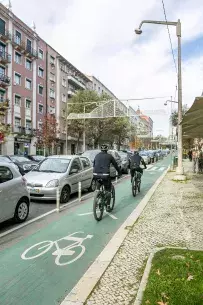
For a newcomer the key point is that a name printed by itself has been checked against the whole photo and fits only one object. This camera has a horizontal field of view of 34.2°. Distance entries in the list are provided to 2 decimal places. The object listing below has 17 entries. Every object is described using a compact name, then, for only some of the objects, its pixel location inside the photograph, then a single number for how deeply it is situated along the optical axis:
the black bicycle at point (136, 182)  12.08
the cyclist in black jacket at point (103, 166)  8.21
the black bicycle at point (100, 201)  7.79
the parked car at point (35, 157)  24.42
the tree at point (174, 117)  40.35
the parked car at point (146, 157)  36.25
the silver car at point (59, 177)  10.45
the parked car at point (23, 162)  18.56
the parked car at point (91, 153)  19.48
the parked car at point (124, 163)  22.56
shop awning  8.12
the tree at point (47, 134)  43.06
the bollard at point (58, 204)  9.15
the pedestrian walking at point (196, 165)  22.12
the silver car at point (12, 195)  6.92
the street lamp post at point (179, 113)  15.32
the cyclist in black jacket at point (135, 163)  12.48
